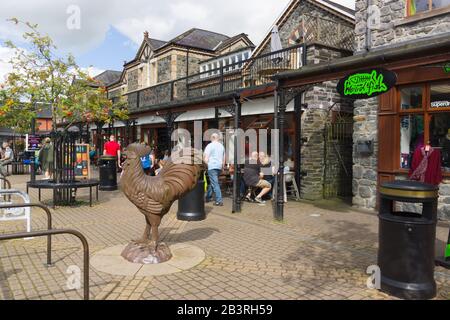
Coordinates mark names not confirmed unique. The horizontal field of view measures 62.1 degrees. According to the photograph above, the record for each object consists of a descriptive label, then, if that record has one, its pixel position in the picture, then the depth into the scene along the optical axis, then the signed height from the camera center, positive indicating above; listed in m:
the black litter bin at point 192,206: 7.87 -1.18
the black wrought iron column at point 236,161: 8.98 -0.26
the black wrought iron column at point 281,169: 8.02 -0.42
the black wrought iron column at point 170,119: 13.53 +1.14
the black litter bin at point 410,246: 4.02 -1.05
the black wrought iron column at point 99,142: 19.73 +0.53
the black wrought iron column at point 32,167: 10.76 -0.48
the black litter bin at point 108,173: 12.63 -0.76
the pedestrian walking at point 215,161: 9.40 -0.27
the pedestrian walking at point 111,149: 13.75 +0.06
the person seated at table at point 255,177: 10.33 -0.75
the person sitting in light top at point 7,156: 12.28 -0.22
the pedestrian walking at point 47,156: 12.72 -0.19
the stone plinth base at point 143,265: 4.62 -1.49
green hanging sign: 5.58 +1.06
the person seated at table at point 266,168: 11.00 -0.53
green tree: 9.20 +1.52
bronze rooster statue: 4.92 -0.45
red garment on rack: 7.59 -0.40
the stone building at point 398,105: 8.18 +1.07
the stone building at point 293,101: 11.28 +1.68
